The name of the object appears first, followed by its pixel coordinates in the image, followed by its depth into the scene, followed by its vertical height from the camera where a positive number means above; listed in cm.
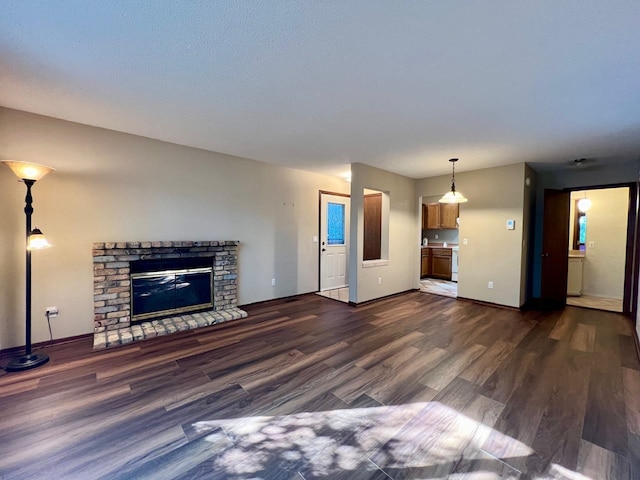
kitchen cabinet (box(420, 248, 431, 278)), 796 -87
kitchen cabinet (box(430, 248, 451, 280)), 754 -85
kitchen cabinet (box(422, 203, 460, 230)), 762 +51
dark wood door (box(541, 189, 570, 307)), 510 -21
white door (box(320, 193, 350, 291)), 594 -22
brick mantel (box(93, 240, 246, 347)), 335 -64
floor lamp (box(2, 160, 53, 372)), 257 -18
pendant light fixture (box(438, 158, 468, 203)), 422 +56
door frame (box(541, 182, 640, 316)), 439 -35
